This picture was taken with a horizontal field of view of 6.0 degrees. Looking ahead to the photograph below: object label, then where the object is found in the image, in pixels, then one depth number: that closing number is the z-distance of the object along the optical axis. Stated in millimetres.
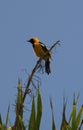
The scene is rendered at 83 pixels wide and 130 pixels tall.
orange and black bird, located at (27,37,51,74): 12414
